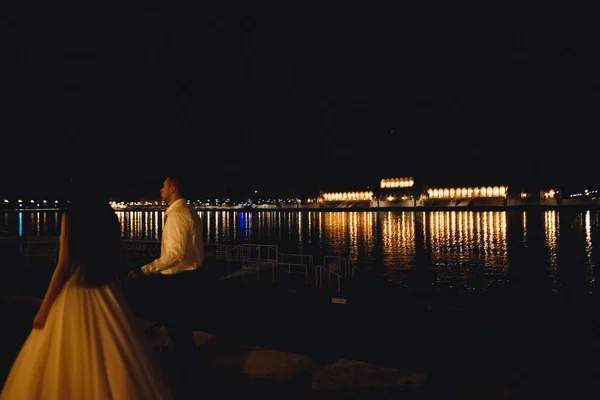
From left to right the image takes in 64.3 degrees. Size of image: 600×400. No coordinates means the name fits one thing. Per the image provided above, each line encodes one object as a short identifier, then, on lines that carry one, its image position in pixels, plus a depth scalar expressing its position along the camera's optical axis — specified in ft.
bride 10.79
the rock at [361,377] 15.26
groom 14.90
